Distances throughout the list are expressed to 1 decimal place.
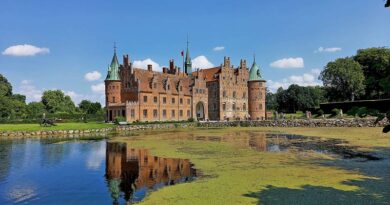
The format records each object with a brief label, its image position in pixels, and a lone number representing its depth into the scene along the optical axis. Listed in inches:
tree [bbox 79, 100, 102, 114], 3122.5
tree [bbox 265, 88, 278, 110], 4706.7
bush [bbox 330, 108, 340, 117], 2342.0
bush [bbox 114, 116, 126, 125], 2136.6
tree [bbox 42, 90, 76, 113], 4198.6
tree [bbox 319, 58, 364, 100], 2768.2
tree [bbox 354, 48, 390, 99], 2849.4
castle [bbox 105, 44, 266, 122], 2438.5
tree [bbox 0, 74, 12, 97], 3500.0
